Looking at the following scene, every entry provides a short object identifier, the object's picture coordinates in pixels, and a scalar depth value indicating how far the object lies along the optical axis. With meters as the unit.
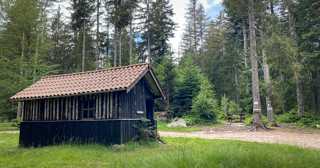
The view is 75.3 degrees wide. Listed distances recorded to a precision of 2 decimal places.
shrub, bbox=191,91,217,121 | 24.33
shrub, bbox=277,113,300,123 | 21.12
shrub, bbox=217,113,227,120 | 30.96
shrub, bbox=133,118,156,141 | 11.08
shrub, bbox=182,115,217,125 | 23.59
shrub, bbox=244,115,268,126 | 20.20
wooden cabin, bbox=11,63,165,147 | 10.12
